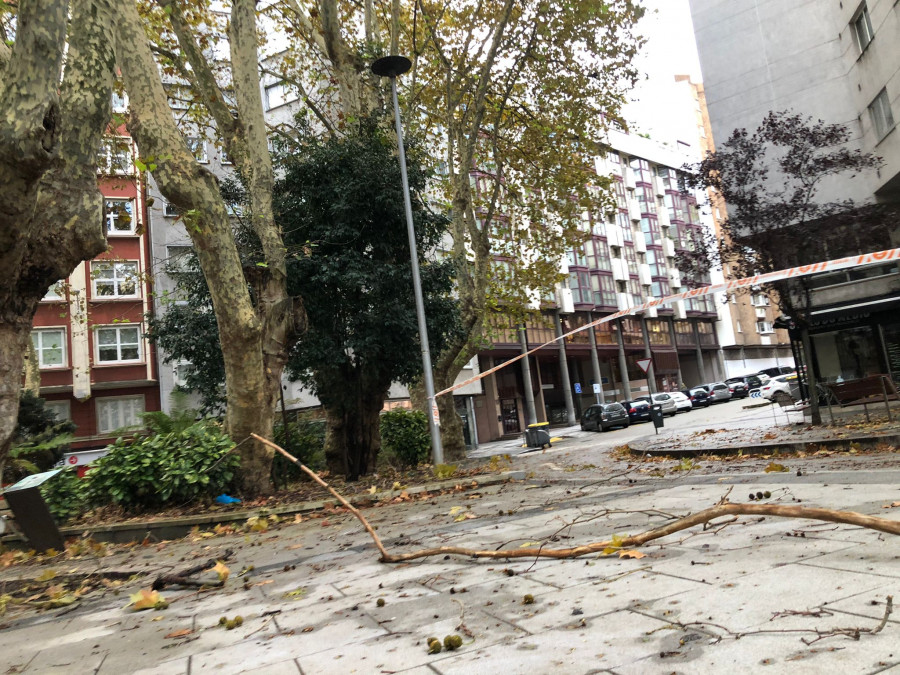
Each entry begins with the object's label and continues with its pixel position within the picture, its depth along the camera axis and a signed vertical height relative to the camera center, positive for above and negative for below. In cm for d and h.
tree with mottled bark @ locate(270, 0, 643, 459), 1812 +963
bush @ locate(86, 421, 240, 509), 1026 -5
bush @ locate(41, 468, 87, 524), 1077 -26
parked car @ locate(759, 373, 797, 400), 3262 +26
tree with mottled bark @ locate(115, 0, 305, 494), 1020 +402
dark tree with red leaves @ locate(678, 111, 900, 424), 1800 +462
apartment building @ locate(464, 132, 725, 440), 5088 +741
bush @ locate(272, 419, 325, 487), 1532 -4
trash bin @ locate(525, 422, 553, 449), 2770 -66
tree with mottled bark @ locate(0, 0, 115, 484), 500 +254
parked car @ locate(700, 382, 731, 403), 4691 +53
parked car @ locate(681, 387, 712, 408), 4653 +34
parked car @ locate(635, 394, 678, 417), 4122 +12
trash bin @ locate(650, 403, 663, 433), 2578 -33
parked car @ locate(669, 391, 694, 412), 4250 +16
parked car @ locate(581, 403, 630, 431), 3734 -19
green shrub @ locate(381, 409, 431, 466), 2028 -4
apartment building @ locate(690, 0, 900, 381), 1964 +1010
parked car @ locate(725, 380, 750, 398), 4916 +54
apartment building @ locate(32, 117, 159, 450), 3028 +547
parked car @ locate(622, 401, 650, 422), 3834 -6
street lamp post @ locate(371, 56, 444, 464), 1410 +360
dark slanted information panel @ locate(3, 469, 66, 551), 808 -37
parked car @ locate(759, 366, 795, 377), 4750 +153
